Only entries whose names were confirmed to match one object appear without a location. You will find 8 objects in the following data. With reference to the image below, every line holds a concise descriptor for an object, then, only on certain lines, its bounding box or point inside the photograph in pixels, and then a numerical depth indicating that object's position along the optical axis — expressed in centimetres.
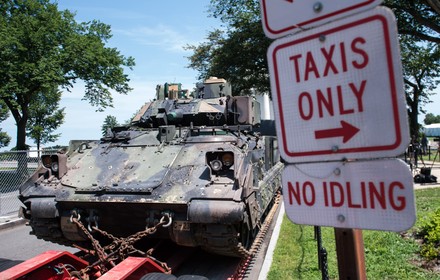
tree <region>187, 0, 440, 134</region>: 1962
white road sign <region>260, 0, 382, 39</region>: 162
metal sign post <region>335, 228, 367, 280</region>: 197
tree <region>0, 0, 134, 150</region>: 1611
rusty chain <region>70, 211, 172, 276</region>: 528
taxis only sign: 153
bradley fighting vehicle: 535
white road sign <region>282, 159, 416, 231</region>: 151
